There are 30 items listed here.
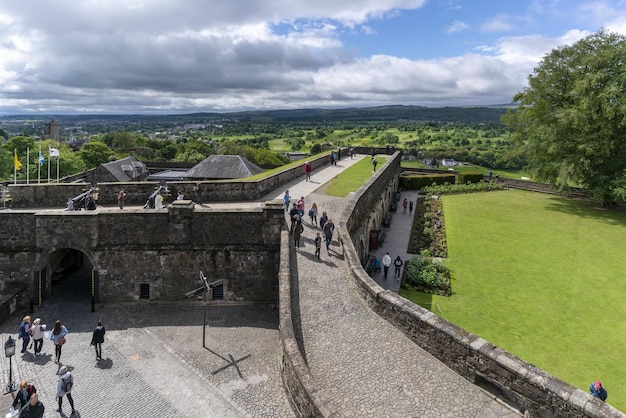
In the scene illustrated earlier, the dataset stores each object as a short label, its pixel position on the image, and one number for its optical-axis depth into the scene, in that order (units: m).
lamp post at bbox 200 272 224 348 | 11.82
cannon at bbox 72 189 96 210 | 15.95
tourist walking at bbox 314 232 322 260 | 13.23
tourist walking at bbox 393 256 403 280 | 17.86
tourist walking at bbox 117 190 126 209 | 16.12
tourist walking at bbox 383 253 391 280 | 17.58
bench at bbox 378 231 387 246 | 23.05
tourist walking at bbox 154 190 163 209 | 15.73
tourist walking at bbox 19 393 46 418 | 8.30
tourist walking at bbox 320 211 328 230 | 14.74
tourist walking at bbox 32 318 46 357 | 11.81
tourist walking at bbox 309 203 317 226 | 16.17
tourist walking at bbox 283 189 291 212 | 16.92
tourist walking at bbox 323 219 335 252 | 13.51
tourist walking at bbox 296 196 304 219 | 15.86
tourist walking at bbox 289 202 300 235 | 14.32
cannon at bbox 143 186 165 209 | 16.16
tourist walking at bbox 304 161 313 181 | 24.34
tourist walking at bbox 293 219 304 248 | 13.70
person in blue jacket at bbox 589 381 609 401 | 8.46
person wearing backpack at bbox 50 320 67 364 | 11.43
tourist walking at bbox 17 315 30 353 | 11.88
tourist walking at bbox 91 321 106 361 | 11.62
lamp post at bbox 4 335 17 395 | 9.75
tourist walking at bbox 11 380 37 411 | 8.84
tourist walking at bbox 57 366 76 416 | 9.32
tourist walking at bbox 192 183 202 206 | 18.67
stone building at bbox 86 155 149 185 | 33.34
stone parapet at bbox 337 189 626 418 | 6.25
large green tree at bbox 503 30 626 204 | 26.89
